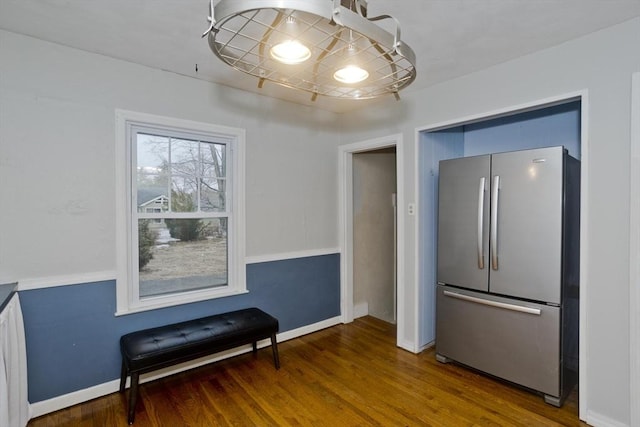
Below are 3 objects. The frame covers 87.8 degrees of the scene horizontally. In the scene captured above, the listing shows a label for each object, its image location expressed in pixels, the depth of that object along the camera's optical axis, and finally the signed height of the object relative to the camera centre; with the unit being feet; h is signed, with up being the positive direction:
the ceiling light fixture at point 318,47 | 3.43 +2.05
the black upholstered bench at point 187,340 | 7.10 -3.15
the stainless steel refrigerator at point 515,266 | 7.39 -1.43
